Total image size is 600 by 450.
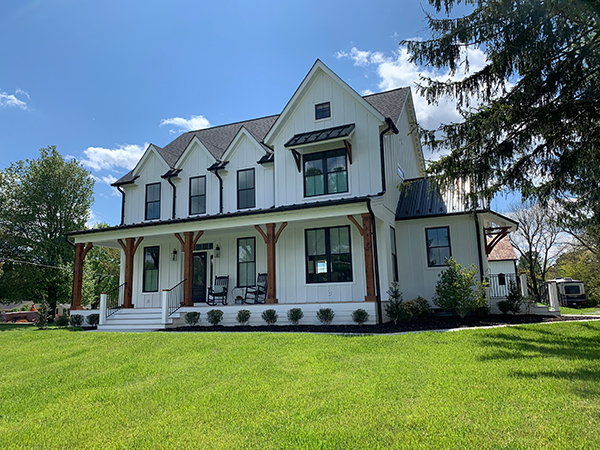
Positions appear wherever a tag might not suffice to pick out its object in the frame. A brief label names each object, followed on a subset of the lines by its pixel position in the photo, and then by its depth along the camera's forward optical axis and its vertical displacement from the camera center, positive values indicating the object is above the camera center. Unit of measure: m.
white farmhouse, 13.88 +2.42
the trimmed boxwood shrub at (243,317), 13.35 -0.73
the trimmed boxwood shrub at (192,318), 13.77 -0.75
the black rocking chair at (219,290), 15.75 +0.16
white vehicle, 32.69 -0.66
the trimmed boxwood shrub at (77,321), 15.44 -0.83
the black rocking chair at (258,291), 14.88 +0.08
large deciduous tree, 25.02 +4.70
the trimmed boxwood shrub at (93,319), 15.27 -0.77
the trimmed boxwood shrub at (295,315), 12.75 -0.69
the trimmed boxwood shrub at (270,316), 13.05 -0.71
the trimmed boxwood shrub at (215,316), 13.57 -0.70
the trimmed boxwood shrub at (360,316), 11.98 -0.72
